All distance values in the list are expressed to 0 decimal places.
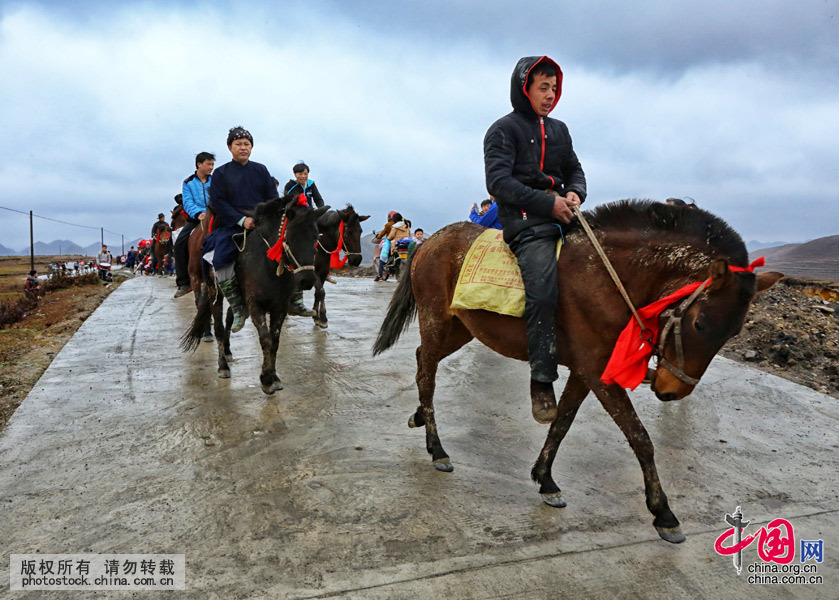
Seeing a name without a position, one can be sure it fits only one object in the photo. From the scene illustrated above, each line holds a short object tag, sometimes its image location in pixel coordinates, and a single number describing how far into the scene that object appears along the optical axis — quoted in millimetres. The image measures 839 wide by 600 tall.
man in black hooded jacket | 3018
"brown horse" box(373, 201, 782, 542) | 2584
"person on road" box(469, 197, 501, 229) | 5861
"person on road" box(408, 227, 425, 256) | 18084
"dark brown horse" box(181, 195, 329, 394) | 5137
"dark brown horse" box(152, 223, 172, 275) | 15180
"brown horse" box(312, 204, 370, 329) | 7977
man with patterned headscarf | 5453
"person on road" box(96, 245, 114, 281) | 22844
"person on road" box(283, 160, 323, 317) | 8812
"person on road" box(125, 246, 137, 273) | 40438
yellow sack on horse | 3232
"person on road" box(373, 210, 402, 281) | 17875
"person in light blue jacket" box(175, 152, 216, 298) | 6809
